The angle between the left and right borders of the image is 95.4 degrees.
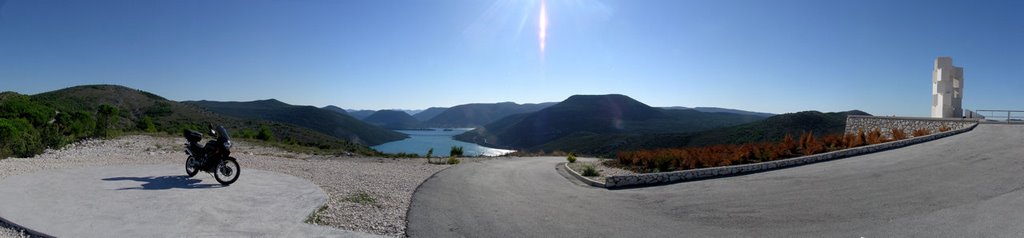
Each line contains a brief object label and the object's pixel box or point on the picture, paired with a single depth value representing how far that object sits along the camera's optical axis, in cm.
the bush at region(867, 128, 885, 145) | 1676
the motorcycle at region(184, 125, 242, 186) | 910
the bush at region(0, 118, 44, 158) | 1375
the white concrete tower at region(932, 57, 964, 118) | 2270
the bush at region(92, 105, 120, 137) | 2152
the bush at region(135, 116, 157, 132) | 2837
